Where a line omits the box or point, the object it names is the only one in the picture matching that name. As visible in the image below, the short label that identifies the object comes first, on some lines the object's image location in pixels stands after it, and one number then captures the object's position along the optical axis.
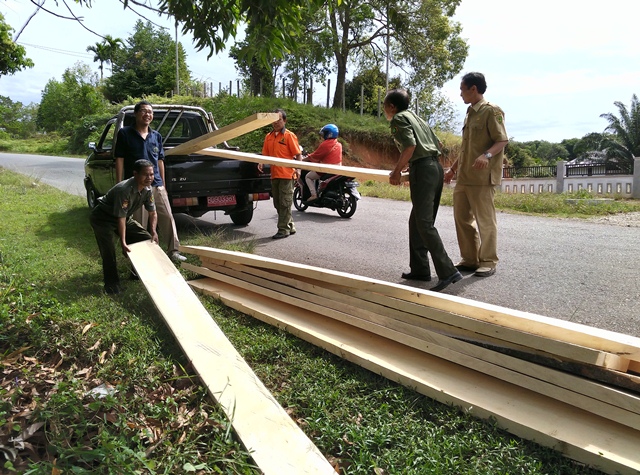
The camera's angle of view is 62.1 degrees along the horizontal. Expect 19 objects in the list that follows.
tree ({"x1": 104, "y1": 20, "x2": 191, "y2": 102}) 44.47
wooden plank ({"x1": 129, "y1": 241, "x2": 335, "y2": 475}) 2.64
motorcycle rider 8.22
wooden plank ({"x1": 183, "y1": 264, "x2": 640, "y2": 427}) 2.64
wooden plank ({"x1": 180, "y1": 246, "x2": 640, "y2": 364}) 2.79
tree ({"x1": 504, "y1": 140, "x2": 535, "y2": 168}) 46.19
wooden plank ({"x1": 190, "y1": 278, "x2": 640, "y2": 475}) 2.54
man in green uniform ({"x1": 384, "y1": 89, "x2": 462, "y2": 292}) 4.78
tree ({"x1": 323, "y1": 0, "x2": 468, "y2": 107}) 27.88
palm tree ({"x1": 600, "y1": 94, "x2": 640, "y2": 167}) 34.69
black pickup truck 7.46
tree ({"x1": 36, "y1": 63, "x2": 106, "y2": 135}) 52.31
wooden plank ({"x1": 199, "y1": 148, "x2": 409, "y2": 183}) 5.16
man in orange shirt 7.61
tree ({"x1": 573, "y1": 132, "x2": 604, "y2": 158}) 37.03
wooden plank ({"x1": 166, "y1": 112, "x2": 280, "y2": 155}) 5.65
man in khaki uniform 5.07
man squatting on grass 5.19
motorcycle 9.77
